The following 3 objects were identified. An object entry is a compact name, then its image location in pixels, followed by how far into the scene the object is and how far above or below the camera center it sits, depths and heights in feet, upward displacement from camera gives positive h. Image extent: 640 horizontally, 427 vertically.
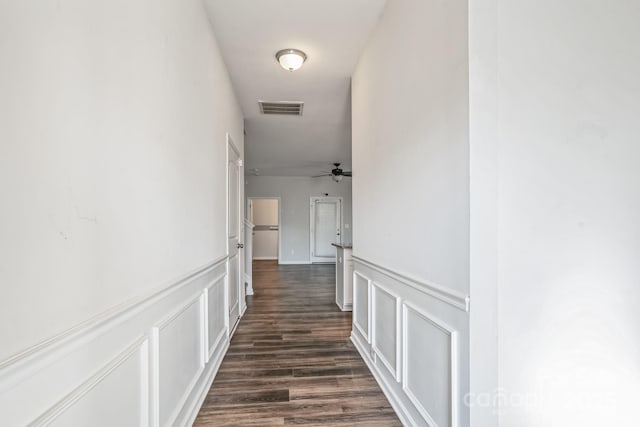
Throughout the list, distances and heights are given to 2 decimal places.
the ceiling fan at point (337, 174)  21.24 +2.98
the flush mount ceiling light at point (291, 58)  8.68 +4.49
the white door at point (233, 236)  10.46 -0.69
